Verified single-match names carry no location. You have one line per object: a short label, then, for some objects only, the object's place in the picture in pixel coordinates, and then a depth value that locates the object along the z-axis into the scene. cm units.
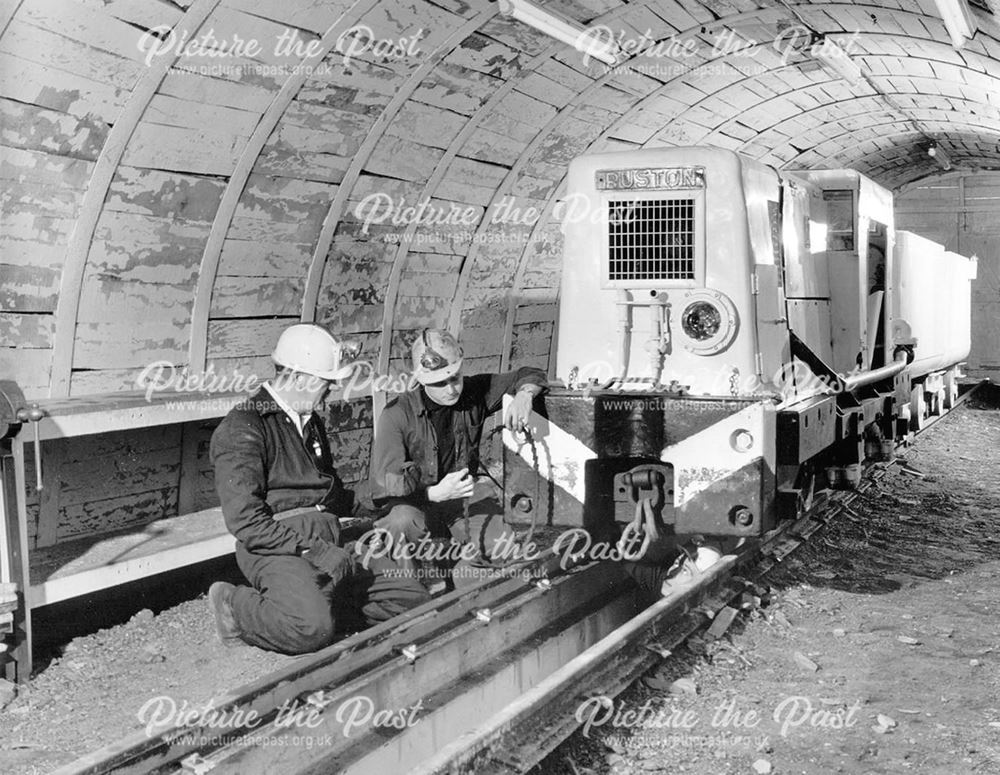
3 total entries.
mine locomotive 582
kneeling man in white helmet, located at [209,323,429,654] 500
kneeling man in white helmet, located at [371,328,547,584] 577
